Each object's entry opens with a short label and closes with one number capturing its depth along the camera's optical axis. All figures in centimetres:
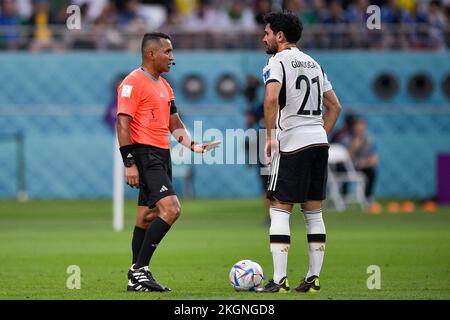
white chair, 2988
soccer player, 1155
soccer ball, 1180
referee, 1174
